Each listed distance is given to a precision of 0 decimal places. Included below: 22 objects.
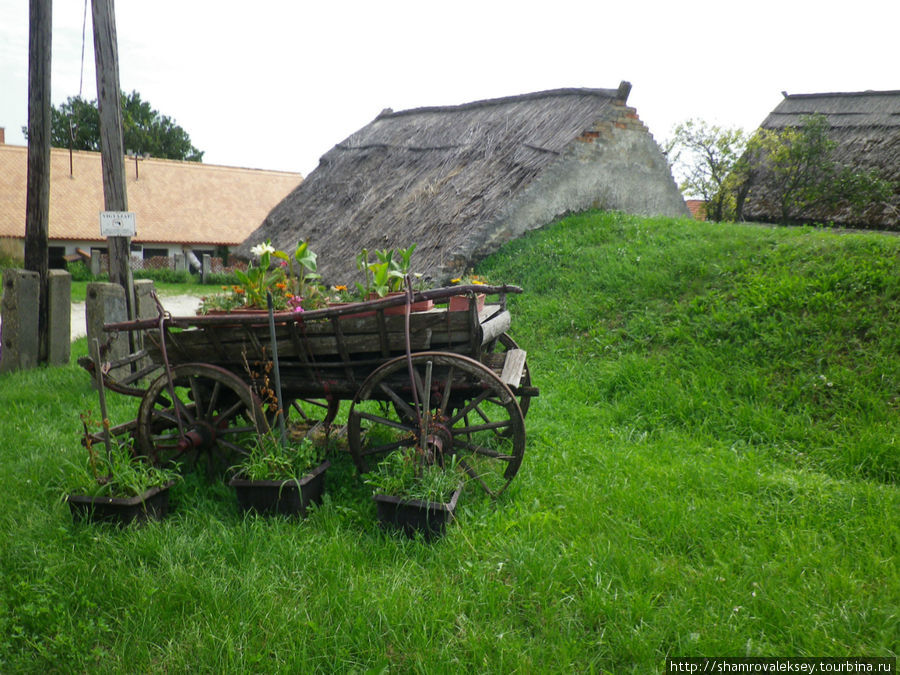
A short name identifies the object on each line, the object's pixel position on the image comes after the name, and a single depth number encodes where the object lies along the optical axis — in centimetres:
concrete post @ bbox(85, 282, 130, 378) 615
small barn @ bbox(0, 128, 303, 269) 2211
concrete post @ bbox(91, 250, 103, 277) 2108
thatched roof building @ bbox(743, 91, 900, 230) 1070
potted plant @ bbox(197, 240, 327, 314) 338
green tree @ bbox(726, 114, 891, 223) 1098
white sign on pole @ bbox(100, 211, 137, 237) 590
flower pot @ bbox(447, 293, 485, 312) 334
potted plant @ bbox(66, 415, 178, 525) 298
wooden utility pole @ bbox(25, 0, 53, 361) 687
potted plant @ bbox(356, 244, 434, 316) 325
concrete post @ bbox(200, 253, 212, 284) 2217
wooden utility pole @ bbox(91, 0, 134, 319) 610
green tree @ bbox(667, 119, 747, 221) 1518
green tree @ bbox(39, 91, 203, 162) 3262
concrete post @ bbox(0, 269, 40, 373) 676
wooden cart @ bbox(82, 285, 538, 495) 311
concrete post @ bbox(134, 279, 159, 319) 645
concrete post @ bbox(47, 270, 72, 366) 702
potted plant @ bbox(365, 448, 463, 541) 277
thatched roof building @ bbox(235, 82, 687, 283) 838
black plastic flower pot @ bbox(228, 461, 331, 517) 302
